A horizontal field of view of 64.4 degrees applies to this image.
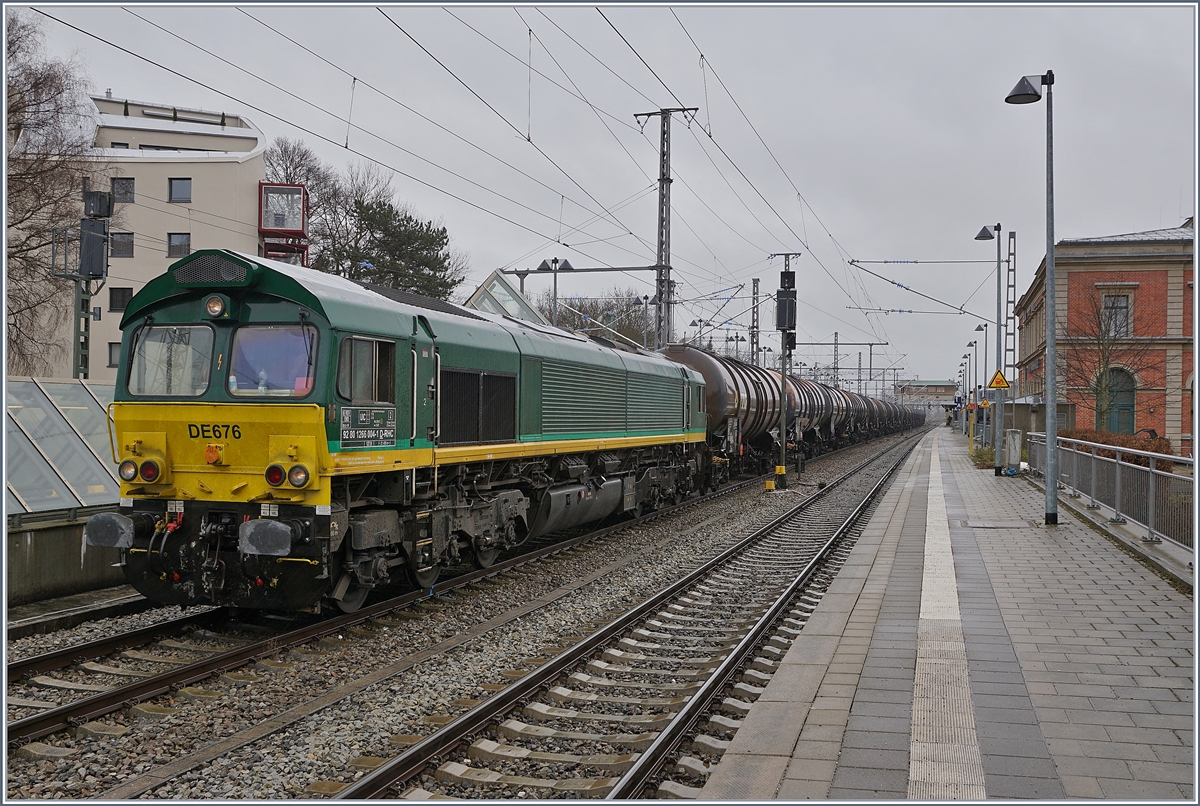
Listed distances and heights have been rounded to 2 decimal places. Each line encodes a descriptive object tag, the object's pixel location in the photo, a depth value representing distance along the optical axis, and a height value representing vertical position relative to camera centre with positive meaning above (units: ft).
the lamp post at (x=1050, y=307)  53.26 +6.66
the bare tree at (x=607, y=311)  195.11 +22.93
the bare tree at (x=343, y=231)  147.02 +30.81
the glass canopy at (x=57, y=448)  34.86 -1.63
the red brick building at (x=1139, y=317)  143.43 +15.86
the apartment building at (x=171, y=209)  131.75 +28.29
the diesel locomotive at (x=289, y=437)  27.86 -0.87
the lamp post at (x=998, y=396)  101.96 +2.57
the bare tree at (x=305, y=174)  171.63 +43.85
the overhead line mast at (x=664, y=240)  79.56 +14.67
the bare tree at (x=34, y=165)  80.33 +21.12
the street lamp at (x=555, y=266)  91.40 +15.31
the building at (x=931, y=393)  506.89 +14.45
